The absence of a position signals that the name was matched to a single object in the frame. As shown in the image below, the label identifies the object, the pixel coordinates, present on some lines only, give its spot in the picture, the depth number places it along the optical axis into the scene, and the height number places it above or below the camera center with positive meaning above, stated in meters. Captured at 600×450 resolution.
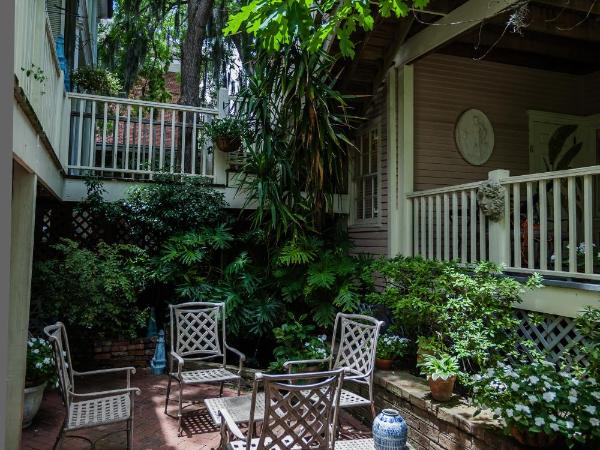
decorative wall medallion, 6.54 +1.51
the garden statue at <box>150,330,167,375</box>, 5.59 -1.48
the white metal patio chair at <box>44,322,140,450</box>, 3.13 -1.29
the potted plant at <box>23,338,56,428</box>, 3.88 -1.23
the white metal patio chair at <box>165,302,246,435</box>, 4.55 -1.01
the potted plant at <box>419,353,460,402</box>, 3.47 -1.02
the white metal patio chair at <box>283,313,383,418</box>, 3.80 -1.06
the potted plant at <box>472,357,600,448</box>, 2.63 -0.98
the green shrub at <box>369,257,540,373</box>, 3.72 -0.57
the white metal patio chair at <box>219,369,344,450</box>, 2.50 -0.98
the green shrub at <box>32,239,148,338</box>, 4.92 -0.59
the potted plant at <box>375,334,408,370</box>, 4.48 -1.09
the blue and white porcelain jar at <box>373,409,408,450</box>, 2.75 -1.16
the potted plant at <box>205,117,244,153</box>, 6.12 +1.43
